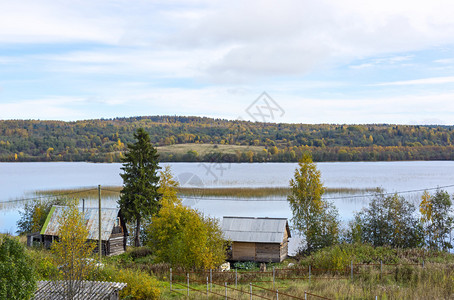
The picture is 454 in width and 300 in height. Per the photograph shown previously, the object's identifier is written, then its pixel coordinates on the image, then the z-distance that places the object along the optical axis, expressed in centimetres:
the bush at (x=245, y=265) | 3516
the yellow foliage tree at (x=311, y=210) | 3912
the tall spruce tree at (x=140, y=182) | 3981
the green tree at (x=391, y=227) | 3903
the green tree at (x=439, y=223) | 4094
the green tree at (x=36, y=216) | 4975
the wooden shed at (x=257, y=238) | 3759
